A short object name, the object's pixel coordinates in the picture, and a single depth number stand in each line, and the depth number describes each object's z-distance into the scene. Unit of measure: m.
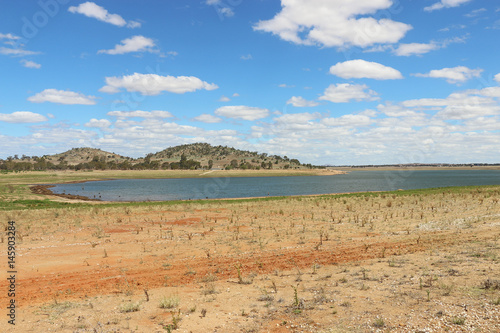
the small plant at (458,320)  7.59
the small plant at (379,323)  7.78
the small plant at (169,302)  9.57
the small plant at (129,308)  9.34
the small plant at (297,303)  9.15
